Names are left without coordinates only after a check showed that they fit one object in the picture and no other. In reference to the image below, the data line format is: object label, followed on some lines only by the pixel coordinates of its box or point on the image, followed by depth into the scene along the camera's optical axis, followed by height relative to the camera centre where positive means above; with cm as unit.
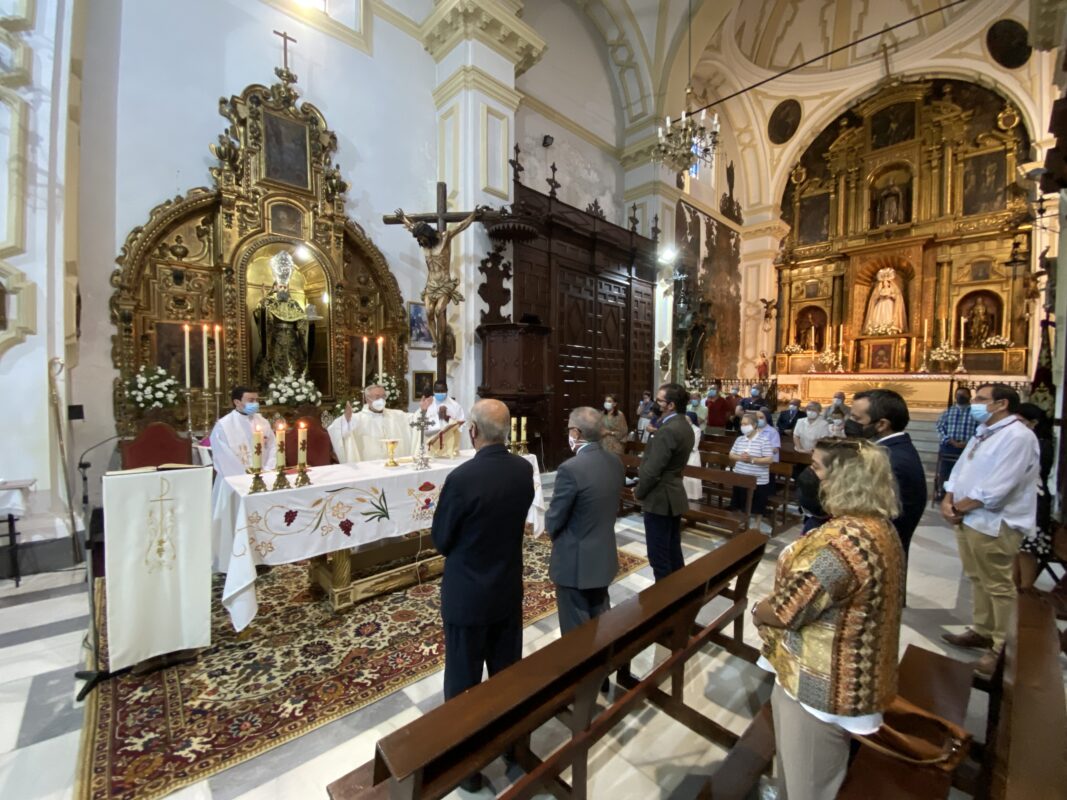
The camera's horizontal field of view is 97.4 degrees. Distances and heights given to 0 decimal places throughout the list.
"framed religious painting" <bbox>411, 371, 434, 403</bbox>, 809 +13
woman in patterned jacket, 149 -73
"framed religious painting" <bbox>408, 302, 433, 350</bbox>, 806 +112
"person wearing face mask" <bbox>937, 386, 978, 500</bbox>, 662 -55
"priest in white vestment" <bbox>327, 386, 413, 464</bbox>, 536 -47
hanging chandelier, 901 +493
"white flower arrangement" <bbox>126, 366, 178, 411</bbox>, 558 +1
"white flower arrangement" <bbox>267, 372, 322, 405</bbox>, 650 -2
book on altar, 475 -53
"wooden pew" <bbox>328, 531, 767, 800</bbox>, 138 -113
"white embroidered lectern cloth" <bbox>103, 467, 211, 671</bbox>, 285 -110
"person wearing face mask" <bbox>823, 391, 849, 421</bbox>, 819 -20
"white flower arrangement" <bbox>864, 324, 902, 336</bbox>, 1648 +228
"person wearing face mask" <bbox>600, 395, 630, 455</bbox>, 506 -46
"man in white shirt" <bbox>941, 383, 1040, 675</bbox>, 314 -78
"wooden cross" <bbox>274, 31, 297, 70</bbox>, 668 +497
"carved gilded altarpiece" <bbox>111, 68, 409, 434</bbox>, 579 +180
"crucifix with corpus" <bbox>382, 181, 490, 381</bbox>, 655 +203
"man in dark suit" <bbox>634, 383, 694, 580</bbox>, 357 -70
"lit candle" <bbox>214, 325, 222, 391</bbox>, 607 +25
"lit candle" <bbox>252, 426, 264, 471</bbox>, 334 -43
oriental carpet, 232 -184
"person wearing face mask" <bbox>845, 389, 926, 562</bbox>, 294 -29
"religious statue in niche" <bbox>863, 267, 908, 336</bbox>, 1658 +313
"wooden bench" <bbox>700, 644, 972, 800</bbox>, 166 -141
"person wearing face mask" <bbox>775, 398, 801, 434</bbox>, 933 -52
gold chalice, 428 -53
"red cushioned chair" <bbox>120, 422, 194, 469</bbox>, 542 -69
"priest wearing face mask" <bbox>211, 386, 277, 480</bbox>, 470 -46
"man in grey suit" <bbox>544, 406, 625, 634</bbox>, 258 -71
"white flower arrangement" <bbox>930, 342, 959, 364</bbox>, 1513 +133
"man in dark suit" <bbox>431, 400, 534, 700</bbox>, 209 -69
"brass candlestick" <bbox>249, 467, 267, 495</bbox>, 329 -66
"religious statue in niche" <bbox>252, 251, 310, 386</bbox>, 659 +90
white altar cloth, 317 -96
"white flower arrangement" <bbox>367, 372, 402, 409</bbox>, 735 +4
